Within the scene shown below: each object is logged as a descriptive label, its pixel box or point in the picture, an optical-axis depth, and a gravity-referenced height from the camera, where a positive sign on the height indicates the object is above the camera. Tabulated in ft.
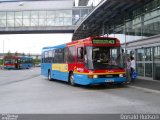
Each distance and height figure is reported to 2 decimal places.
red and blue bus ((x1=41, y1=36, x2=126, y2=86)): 27.10 -0.41
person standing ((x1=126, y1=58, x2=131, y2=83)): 30.72 -1.98
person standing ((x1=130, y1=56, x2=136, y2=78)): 32.21 -1.07
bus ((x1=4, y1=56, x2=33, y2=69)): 93.95 -1.47
